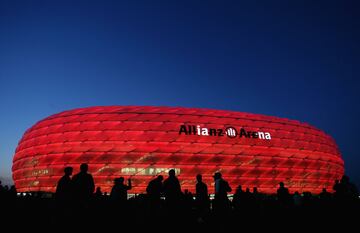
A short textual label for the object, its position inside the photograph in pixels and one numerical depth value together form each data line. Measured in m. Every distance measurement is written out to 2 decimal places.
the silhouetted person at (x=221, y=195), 8.88
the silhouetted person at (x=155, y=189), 8.73
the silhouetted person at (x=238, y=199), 11.24
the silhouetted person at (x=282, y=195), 11.53
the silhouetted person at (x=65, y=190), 7.14
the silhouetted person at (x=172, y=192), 8.12
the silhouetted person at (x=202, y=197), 9.59
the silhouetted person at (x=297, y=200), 13.79
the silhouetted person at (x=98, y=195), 12.25
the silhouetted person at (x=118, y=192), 9.01
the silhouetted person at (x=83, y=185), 7.36
